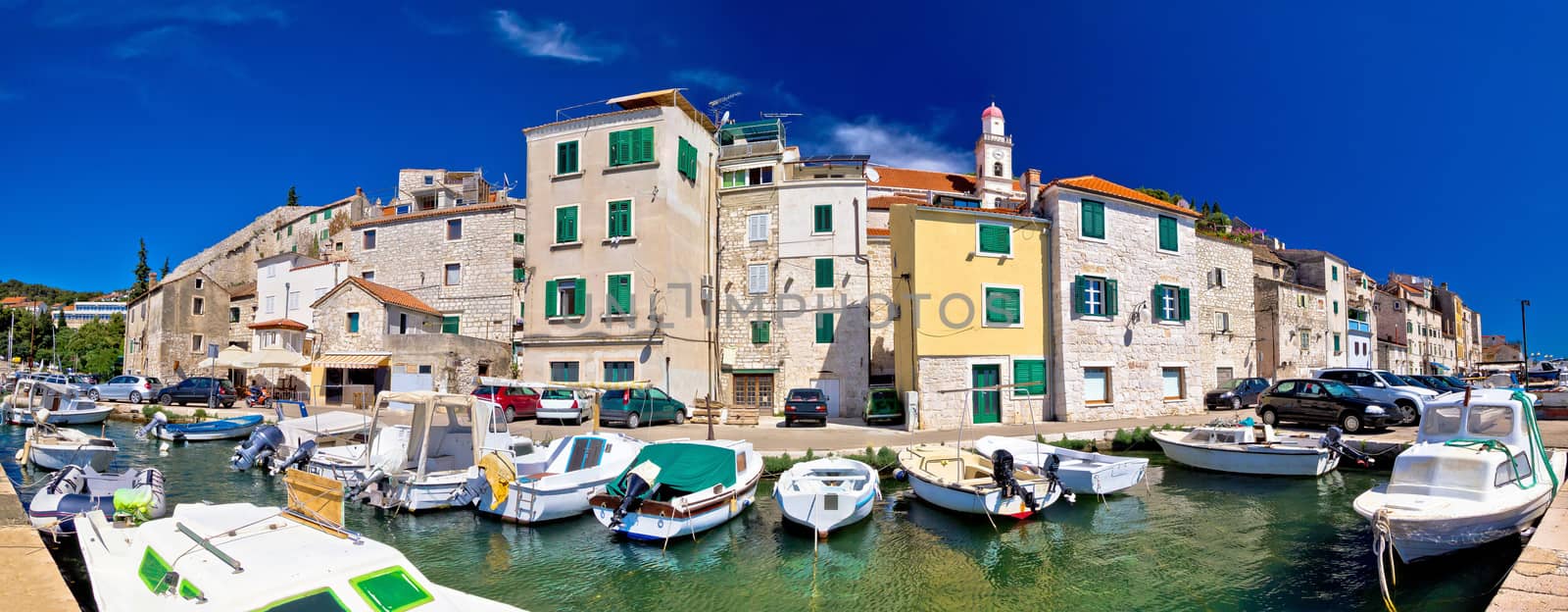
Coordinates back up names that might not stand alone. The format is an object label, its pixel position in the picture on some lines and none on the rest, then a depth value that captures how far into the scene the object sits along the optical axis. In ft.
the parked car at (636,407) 77.97
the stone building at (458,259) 117.08
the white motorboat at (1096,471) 48.49
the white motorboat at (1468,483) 30.40
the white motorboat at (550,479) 43.65
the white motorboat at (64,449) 56.03
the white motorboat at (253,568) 18.43
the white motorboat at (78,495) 37.09
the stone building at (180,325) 134.62
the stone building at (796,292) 97.60
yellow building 78.12
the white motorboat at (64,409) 88.94
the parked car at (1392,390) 67.82
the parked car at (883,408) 81.56
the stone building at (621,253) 91.20
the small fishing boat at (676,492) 39.24
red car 80.74
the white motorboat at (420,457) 47.01
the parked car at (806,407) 81.20
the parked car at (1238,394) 90.17
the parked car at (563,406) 78.07
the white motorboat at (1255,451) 54.44
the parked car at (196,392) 100.22
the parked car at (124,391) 109.50
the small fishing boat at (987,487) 43.14
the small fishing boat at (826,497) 39.52
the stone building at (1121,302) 81.30
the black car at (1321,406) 63.36
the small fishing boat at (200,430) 77.30
